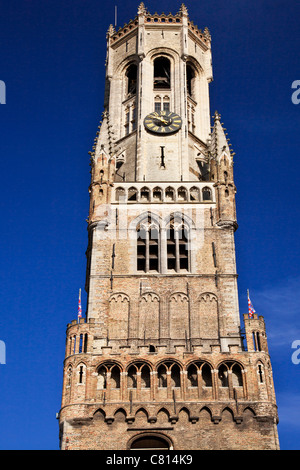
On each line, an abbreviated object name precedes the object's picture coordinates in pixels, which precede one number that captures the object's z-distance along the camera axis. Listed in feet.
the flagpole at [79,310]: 136.59
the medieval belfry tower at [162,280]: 120.47
